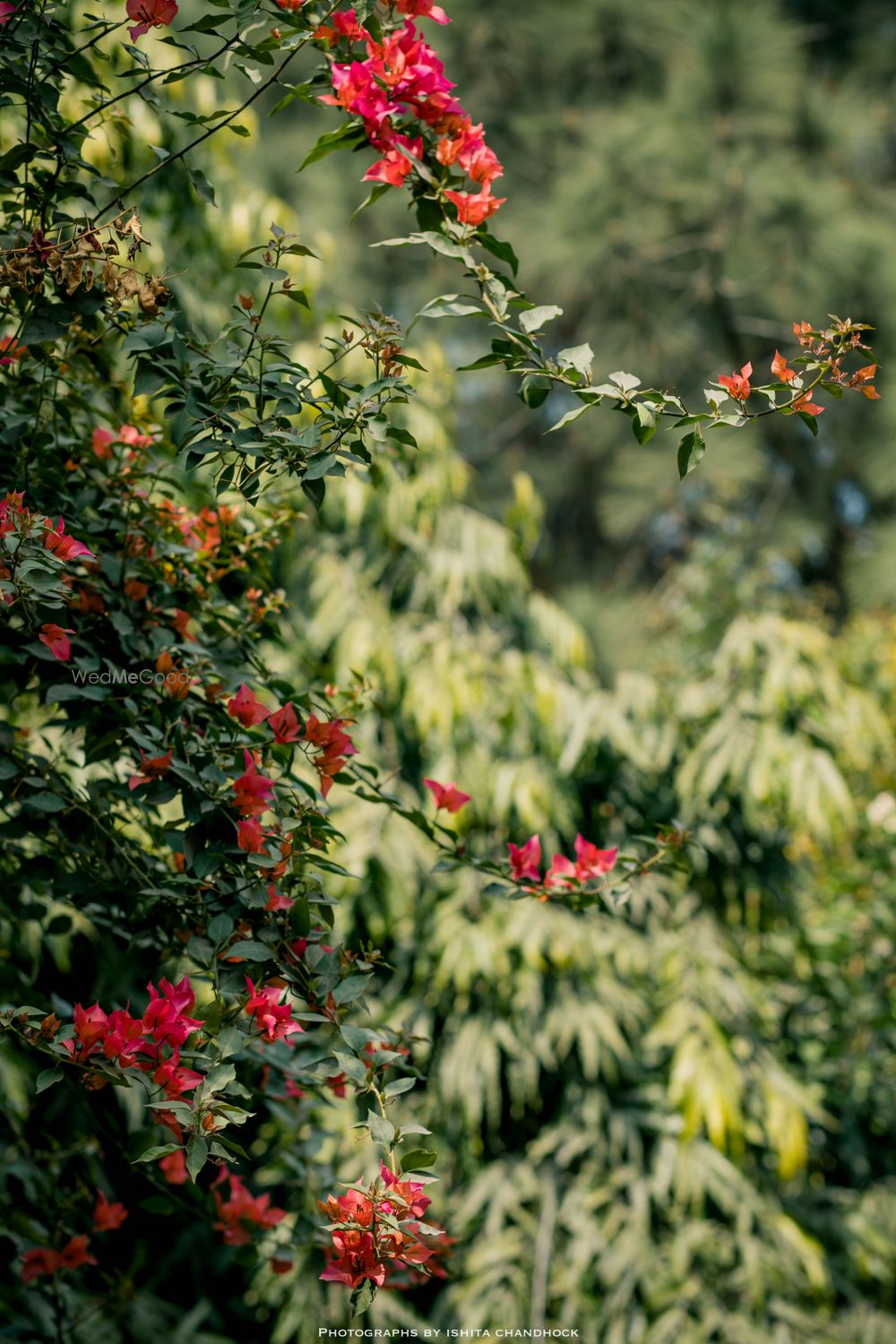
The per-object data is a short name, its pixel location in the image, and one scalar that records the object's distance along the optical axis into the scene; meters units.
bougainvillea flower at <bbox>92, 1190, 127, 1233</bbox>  3.84
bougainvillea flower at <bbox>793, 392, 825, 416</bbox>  3.45
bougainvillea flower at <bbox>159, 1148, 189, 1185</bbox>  3.78
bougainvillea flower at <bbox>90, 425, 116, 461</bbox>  3.83
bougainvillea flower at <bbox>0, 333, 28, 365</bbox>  3.55
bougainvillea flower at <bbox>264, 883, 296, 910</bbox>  3.49
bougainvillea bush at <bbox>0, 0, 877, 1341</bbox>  3.43
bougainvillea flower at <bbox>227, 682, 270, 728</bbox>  3.63
